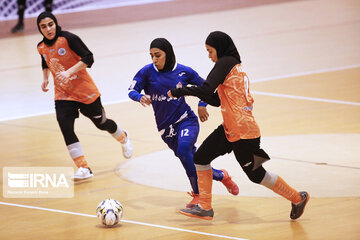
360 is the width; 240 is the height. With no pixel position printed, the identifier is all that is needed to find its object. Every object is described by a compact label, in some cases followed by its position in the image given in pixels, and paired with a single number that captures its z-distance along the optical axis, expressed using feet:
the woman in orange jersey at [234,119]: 49.90
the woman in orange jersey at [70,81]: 65.67
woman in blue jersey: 56.44
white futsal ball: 52.11
